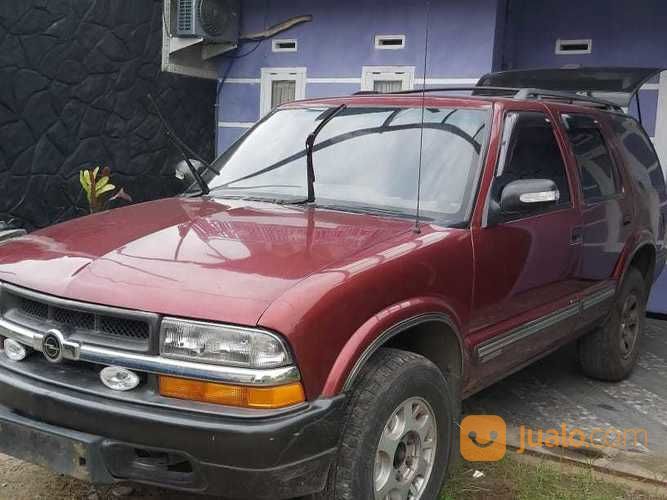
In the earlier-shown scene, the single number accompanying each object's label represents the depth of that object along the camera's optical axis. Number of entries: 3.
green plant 8.72
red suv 2.46
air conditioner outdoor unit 9.61
